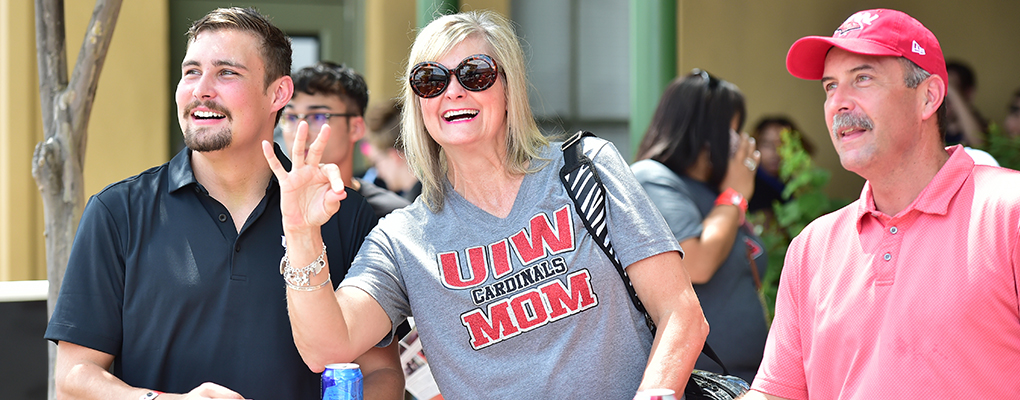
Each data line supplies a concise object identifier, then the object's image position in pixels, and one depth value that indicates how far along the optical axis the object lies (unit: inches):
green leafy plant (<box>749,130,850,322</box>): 222.4
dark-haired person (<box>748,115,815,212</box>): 270.4
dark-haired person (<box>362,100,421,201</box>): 233.5
